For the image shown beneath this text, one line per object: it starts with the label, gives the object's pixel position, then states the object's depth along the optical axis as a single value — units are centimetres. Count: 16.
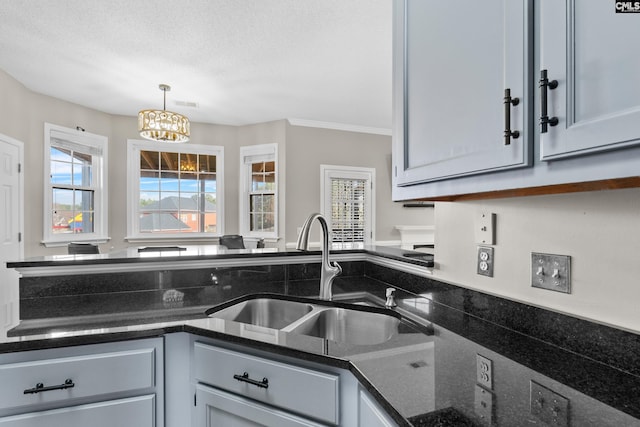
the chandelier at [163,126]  325
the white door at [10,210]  322
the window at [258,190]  507
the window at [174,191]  482
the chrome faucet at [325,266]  141
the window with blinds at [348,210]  523
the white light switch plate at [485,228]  109
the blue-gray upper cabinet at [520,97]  52
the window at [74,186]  397
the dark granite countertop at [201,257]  142
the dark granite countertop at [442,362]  59
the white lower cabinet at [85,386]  96
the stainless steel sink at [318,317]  125
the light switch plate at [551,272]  85
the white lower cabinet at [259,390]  87
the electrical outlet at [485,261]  109
